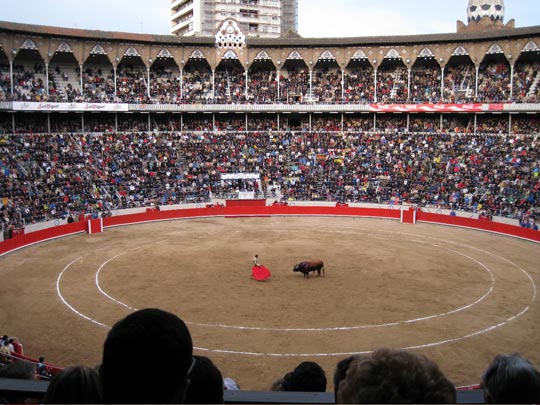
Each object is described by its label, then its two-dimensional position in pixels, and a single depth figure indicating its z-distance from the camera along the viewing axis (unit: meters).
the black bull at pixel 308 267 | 26.25
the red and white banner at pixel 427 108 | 58.25
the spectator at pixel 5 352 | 14.05
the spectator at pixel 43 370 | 13.59
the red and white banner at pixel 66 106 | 53.59
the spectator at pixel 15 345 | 16.14
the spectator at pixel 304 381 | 6.76
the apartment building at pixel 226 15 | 107.88
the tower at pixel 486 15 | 85.38
